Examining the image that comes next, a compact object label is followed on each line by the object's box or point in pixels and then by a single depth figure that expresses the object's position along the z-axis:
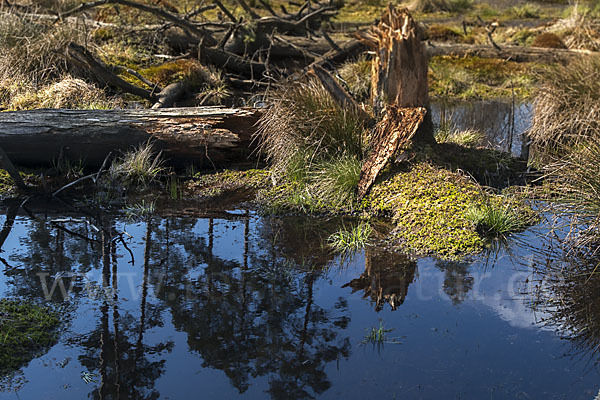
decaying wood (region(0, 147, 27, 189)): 6.26
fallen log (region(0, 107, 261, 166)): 7.40
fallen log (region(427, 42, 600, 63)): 15.03
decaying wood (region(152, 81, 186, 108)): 10.25
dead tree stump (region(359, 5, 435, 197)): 6.98
